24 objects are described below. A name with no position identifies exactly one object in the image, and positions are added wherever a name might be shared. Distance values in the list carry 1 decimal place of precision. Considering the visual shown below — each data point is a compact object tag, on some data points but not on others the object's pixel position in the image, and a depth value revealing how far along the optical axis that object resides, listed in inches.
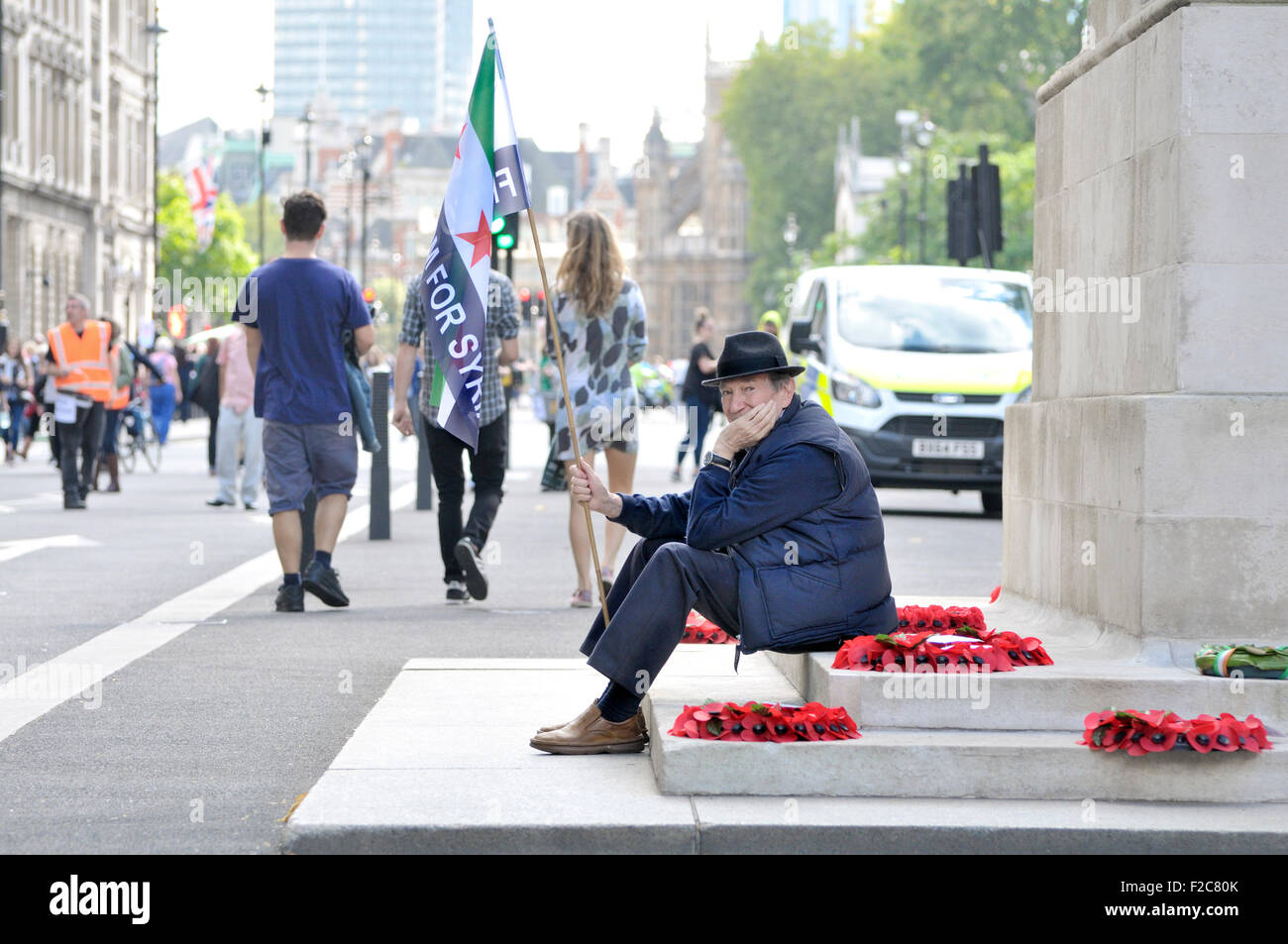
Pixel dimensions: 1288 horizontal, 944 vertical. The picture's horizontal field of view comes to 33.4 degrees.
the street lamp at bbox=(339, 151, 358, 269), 2659.9
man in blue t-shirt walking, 409.4
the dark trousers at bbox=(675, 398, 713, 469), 919.7
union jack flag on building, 2073.5
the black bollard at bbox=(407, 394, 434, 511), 726.3
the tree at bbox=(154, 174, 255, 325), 3112.7
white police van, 700.0
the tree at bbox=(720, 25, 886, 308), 3912.4
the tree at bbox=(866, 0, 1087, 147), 2733.8
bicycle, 1080.8
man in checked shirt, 415.5
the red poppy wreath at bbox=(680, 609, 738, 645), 309.6
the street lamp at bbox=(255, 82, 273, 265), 2321.6
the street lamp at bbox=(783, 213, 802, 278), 3634.4
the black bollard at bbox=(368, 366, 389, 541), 587.2
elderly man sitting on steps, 230.2
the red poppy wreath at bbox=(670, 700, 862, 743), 217.9
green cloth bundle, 233.3
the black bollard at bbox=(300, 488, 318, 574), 450.9
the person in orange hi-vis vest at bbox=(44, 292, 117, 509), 762.8
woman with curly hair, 414.6
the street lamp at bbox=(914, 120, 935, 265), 2288.6
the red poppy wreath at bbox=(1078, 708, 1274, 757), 213.9
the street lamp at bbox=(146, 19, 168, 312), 1929.1
